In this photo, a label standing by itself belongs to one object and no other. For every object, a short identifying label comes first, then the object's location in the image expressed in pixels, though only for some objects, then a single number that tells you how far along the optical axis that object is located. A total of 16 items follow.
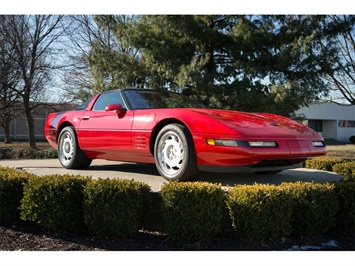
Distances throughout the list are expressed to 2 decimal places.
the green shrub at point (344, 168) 7.18
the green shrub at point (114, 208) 4.21
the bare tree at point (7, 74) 16.00
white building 39.44
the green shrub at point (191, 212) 4.06
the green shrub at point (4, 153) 15.72
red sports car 4.44
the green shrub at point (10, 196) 5.01
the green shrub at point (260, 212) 4.13
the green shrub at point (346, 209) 4.75
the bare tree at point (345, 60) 14.89
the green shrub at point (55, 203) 4.47
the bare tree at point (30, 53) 18.25
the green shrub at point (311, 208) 4.42
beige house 33.46
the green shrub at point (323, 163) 7.91
